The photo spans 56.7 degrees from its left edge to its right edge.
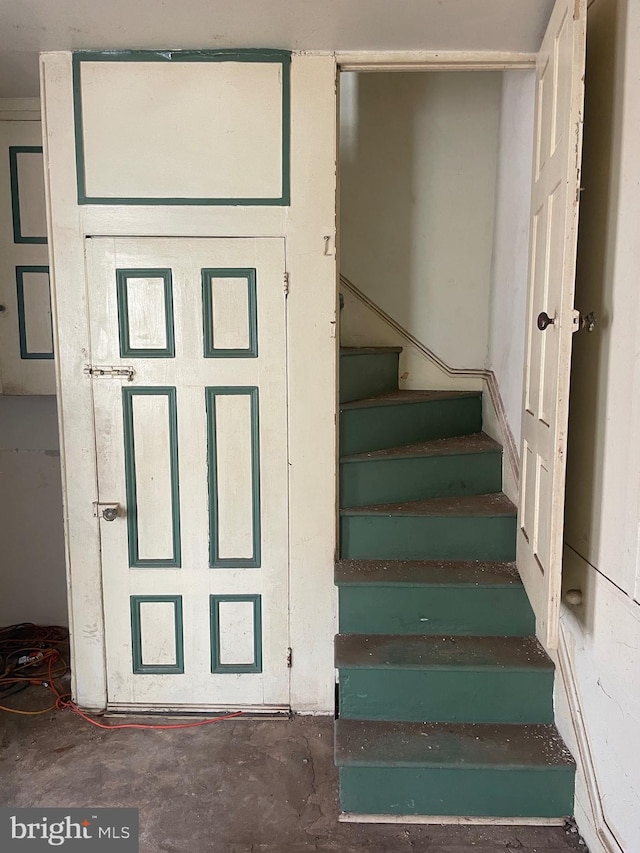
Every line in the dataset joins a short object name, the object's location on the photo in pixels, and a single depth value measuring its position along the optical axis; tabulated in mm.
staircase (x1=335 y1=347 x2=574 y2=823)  1890
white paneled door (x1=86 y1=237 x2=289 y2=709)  2275
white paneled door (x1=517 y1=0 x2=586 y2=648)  1629
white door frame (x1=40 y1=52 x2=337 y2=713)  2215
